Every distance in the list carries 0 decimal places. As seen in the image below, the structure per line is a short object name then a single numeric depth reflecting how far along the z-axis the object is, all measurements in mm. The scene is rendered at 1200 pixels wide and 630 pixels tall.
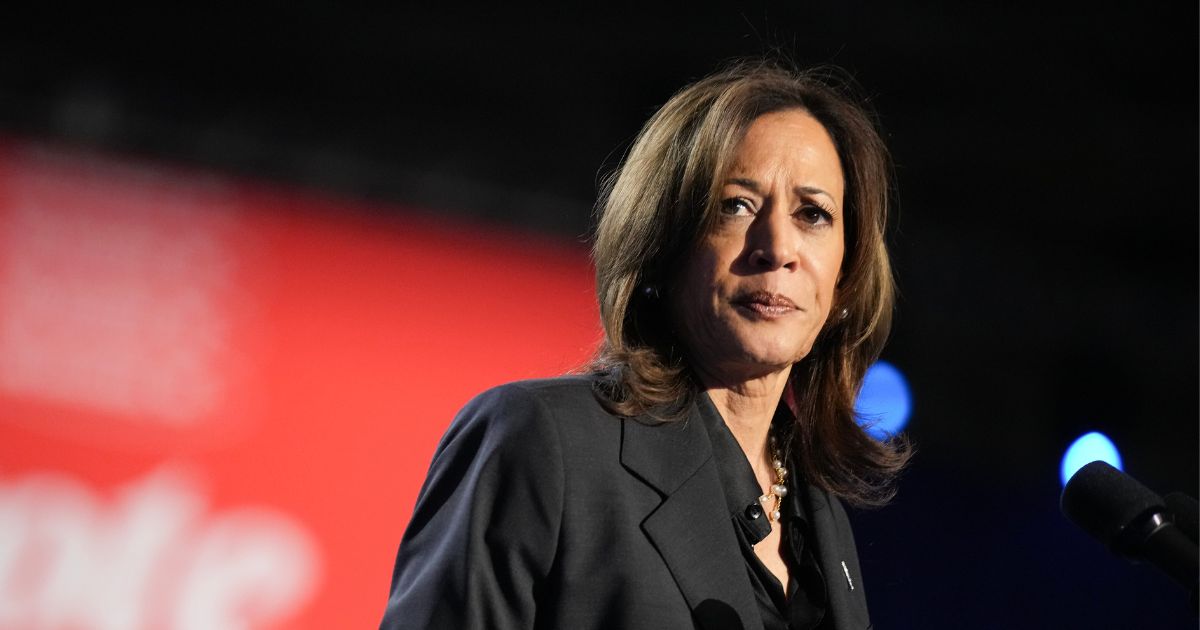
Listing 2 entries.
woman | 3659
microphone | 3539
